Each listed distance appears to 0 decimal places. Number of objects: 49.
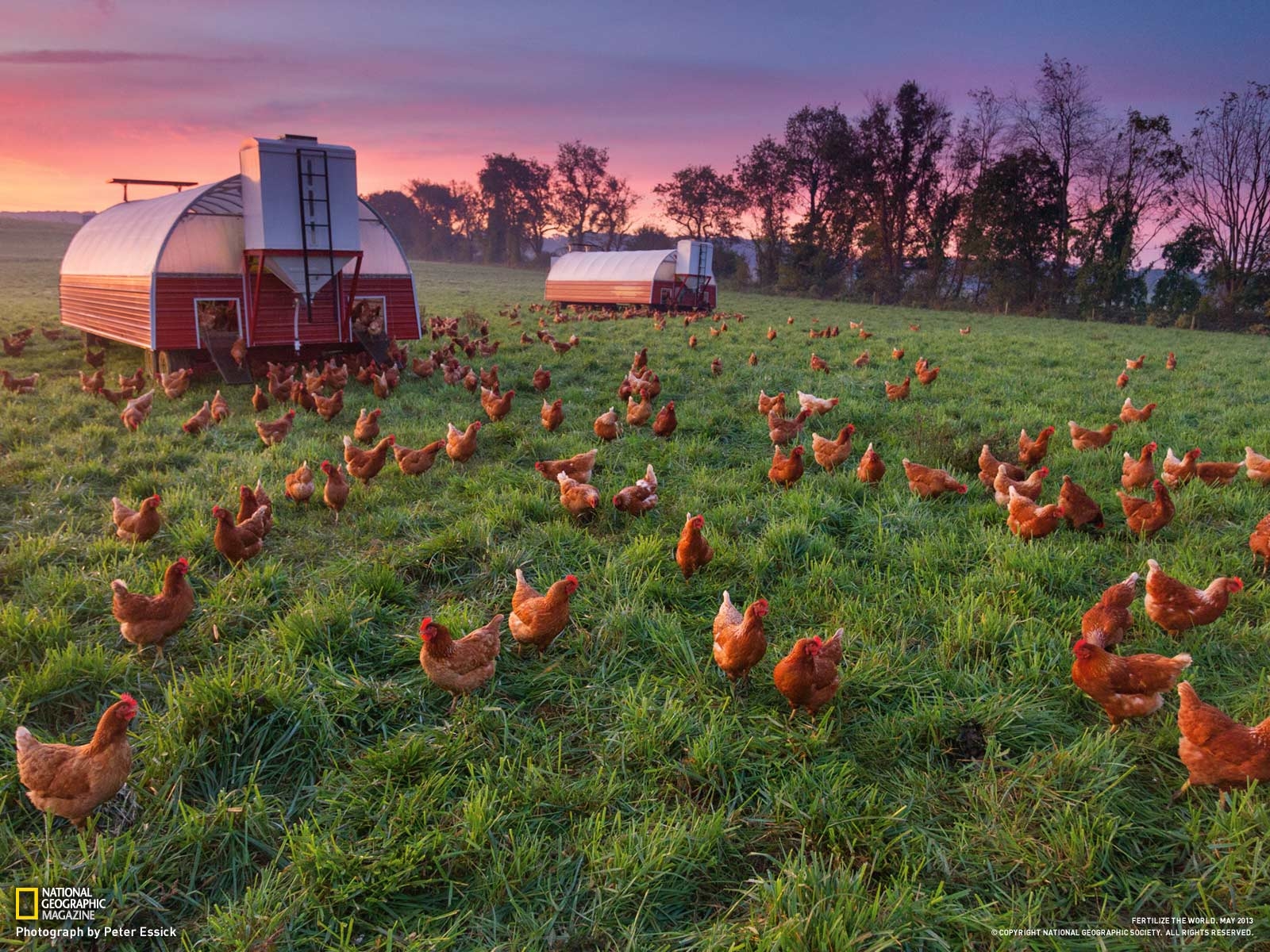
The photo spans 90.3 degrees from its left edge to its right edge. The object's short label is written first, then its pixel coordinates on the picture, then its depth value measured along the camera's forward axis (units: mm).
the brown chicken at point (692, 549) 4332
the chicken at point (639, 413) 7941
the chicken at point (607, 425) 7480
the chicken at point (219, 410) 8359
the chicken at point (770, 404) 8203
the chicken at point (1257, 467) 5828
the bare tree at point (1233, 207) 31531
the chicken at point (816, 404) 8422
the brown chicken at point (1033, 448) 6484
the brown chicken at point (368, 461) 5934
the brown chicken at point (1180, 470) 5820
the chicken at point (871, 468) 6035
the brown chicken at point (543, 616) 3584
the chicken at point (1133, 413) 8258
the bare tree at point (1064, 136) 35500
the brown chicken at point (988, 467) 5910
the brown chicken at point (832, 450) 6371
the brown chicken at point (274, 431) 7318
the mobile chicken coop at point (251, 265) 10562
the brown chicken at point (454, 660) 3201
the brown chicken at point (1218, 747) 2549
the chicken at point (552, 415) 7977
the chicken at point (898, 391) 9602
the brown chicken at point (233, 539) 4387
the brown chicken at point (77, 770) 2525
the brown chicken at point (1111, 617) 3447
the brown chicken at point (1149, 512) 4766
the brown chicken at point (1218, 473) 5809
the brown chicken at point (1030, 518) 4625
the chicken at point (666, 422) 7559
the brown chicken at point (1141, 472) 5594
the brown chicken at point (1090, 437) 6957
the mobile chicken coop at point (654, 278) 27531
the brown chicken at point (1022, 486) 5230
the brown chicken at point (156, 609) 3461
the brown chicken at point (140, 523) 4738
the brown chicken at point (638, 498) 5281
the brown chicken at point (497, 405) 8156
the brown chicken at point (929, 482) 5727
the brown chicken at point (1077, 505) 4898
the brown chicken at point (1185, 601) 3529
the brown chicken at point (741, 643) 3236
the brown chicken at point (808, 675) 3029
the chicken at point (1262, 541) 4270
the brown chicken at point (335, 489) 5248
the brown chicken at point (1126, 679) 2945
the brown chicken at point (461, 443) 6750
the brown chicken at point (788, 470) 5922
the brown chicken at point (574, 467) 6000
